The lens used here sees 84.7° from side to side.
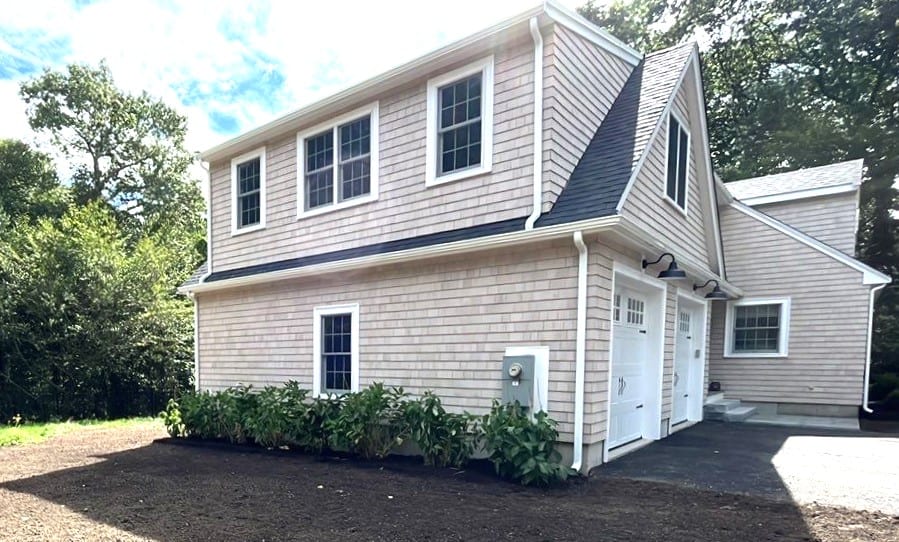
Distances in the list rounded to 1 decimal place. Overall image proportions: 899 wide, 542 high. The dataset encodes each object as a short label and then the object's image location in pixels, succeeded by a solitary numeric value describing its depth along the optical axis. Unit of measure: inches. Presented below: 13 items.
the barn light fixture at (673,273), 255.3
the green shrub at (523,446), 194.7
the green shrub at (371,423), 243.8
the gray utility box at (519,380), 214.4
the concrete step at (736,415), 371.9
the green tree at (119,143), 778.8
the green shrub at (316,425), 270.1
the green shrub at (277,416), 278.5
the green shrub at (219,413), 302.0
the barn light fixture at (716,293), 350.3
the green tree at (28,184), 728.3
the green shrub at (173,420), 331.3
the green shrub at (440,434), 223.6
